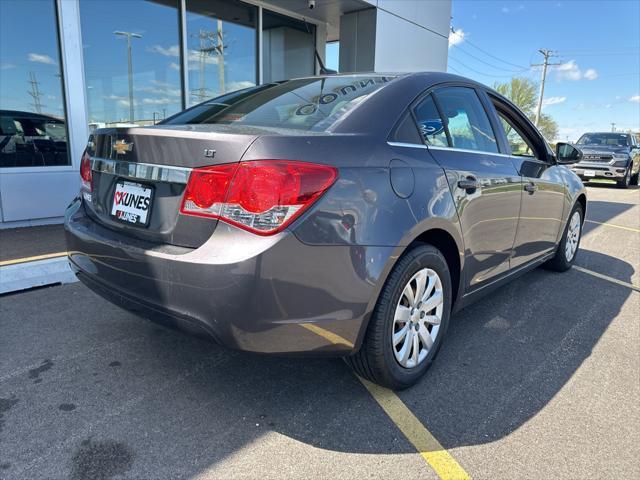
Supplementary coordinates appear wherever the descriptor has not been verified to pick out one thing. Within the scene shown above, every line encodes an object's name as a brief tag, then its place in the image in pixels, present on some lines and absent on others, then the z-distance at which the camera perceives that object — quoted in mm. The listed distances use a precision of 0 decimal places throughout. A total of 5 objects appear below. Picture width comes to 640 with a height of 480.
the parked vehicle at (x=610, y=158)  15194
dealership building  5938
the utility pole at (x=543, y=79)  48688
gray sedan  1875
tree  51156
